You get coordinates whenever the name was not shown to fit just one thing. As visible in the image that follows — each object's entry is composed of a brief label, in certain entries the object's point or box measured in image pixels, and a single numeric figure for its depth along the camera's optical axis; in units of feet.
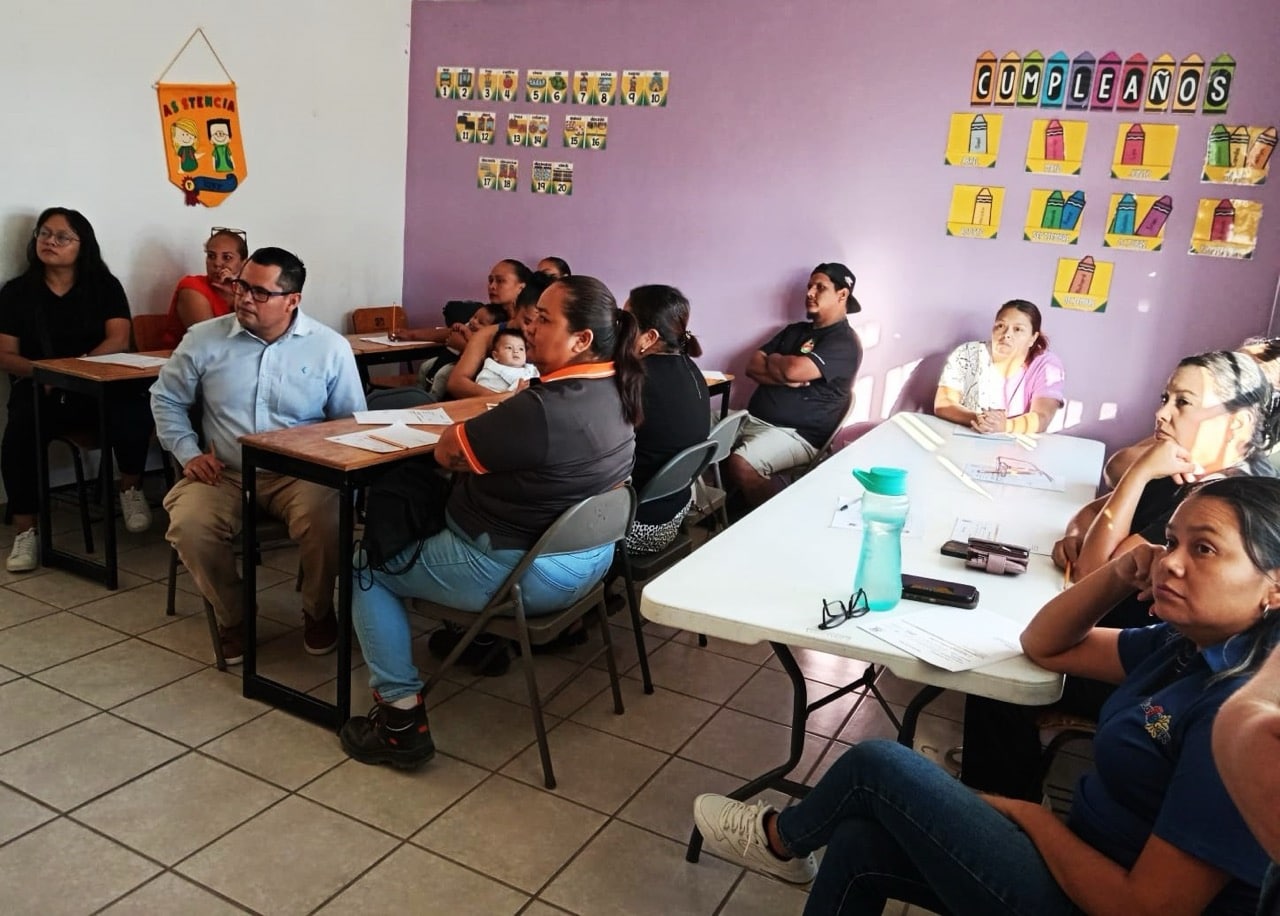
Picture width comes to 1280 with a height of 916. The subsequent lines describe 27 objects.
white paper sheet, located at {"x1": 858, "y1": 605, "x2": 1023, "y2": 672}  5.36
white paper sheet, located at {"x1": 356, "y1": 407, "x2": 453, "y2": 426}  9.77
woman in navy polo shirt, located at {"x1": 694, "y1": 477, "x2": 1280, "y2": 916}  3.91
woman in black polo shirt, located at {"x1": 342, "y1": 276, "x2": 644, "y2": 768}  7.52
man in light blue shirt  9.37
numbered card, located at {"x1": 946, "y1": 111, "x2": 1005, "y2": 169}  13.74
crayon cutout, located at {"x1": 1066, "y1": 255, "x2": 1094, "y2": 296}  13.48
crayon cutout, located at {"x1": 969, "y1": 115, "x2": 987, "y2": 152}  13.79
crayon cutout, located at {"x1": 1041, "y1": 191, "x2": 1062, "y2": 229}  13.53
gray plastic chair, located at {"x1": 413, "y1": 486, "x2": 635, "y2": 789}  7.58
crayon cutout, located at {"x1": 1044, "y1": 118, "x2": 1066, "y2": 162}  13.39
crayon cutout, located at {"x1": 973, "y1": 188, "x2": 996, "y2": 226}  13.93
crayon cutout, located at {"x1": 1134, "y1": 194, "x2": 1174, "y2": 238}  12.98
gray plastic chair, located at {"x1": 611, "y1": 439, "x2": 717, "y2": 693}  9.34
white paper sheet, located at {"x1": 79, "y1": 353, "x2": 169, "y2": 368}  11.33
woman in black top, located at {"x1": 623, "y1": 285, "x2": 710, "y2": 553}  9.83
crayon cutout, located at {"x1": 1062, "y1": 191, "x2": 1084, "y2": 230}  13.42
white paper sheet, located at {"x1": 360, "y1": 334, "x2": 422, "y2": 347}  15.55
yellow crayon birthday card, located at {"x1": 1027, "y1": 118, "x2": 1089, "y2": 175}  13.32
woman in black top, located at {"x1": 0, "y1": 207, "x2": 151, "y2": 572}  12.01
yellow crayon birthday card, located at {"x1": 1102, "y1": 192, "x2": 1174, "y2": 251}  13.03
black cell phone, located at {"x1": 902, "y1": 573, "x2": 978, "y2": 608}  6.14
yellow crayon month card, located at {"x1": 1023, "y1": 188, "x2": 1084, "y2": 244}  13.47
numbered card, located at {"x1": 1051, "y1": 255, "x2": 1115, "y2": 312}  13.43
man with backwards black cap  14.33
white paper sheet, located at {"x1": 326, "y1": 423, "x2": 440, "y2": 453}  8.63
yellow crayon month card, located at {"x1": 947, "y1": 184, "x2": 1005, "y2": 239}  13.91
